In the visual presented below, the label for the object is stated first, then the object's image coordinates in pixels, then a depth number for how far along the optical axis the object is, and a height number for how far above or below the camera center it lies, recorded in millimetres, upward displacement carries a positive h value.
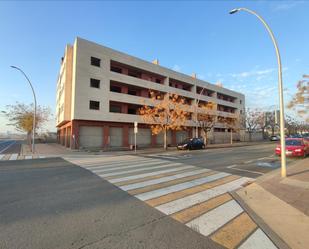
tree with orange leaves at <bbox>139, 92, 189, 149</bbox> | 27094 +2602
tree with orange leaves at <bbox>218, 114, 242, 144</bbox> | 47138 +3191
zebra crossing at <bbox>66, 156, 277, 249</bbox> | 3758 -1917
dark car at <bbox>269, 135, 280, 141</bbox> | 57028 -1062
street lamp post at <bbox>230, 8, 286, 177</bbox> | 8490 +1673
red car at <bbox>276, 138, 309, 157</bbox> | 15648 -1082
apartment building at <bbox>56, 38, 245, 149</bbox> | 26314 +5912
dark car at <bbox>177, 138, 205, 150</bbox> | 25703 -1406
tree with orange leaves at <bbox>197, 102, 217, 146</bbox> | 35875 +3196
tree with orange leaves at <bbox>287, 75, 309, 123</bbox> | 18212 +3597
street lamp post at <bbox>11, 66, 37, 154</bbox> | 19716 +6162
